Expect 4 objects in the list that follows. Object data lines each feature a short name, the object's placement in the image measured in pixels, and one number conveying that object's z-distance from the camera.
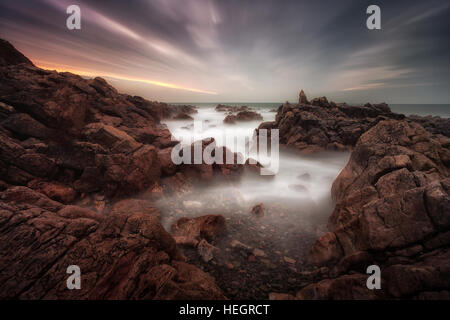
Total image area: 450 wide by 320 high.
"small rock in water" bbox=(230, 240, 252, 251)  5.68
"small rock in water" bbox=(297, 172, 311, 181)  11.95
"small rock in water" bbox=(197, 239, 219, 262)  5.14
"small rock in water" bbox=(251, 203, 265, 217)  7.55
